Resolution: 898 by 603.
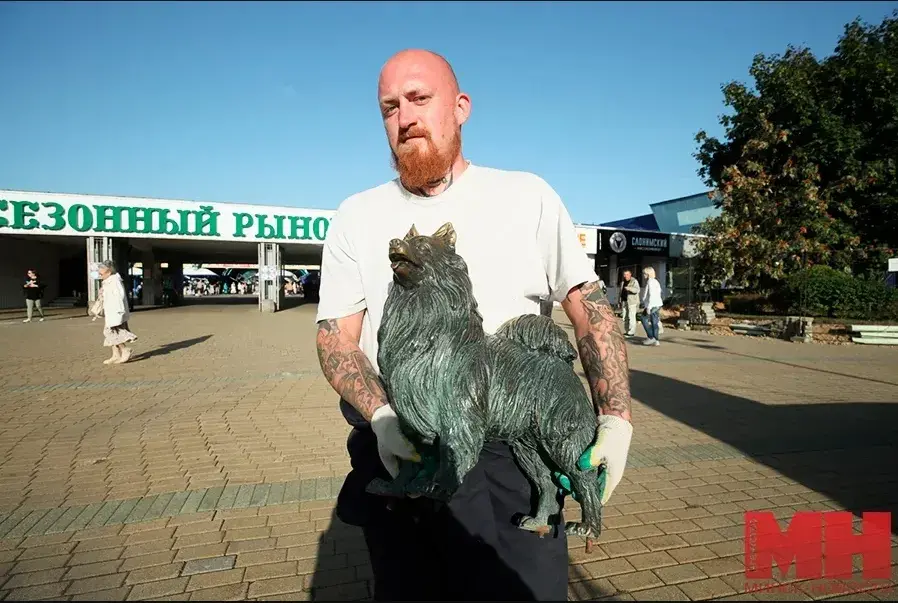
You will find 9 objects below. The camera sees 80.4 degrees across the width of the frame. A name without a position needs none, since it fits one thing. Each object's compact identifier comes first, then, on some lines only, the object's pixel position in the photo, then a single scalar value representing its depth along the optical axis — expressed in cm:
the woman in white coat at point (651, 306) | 1154
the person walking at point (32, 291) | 1594
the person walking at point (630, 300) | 1284
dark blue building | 2259
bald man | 144
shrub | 1502
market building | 1839
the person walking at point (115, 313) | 890
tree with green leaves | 1722
